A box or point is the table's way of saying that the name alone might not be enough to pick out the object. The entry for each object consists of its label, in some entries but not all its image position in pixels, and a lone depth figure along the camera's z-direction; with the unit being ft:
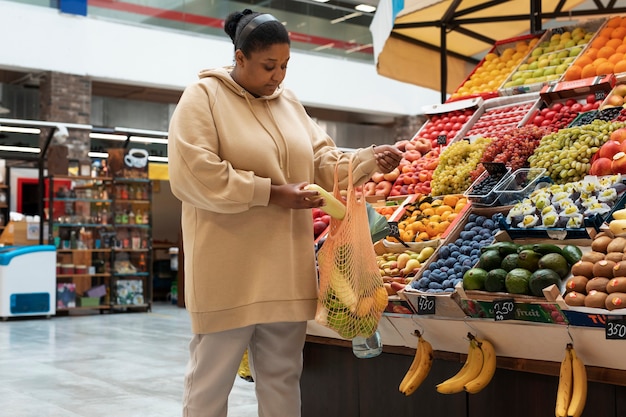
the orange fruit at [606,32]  18.42
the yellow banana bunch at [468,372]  9.80
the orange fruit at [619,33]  17.76
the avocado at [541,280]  9.02
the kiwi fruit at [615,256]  8.79
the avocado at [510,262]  9.66
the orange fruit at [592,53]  17.52
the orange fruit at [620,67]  16.14
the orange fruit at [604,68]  16.35
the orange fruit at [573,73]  17.03
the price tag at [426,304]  10.26
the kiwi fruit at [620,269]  8.54
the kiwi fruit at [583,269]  8.99
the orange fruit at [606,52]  17.38
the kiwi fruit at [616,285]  8.38
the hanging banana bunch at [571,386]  8.49
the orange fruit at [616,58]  16.68
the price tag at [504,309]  9.27
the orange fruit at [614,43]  17.63
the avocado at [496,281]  9.50
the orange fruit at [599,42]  18.10
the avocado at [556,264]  9.39
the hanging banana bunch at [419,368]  10.45
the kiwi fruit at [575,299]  8.68
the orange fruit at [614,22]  18.52
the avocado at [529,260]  9.58
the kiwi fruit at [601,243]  9.21
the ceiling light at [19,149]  44.49
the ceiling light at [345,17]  55.01
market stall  8.89
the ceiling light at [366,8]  56.29
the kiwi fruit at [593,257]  9.05
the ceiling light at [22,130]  43.14
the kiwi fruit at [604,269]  8.70
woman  8.17
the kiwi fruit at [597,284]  8.59
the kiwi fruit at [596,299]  8.46
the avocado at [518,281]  9.23
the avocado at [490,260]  9.95
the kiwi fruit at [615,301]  8.24
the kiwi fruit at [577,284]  8.86
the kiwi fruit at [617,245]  8.95
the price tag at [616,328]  8.23
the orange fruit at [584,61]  17.29
